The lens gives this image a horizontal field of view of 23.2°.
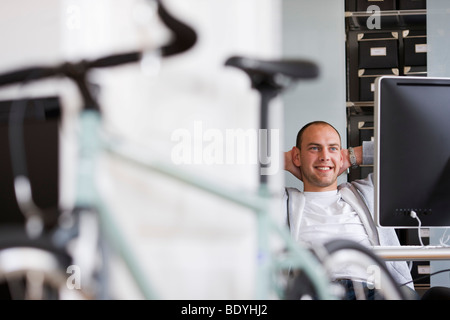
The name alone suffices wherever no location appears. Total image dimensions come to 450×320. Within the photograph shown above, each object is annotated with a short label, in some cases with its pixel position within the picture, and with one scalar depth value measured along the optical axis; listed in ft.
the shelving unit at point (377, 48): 16.98
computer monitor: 10.82
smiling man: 11.88
